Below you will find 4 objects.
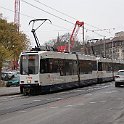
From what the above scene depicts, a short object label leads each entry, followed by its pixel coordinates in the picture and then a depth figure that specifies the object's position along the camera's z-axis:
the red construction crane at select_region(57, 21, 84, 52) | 70.41
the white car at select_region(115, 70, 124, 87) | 40.19
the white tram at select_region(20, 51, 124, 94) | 29.22
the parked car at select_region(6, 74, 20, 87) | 44.74
